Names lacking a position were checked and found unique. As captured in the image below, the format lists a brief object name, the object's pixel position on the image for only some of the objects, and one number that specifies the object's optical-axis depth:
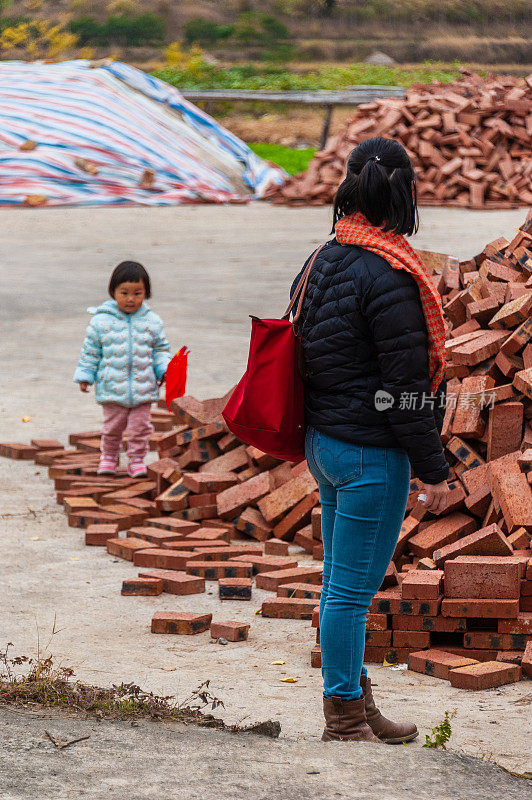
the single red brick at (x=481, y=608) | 9.20
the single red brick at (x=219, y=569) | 11.56
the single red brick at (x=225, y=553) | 12.06
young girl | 14.82
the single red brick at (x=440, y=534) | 10.87
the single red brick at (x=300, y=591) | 10.86
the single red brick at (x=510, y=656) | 9.16
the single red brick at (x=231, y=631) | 9.88
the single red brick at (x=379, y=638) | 9.45
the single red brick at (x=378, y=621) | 9.43
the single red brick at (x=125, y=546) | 12.31
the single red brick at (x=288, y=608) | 10.54
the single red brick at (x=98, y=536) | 12.87
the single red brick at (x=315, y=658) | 9.33
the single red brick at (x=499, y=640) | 9.28
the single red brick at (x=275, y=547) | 12.39
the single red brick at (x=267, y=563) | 11.68
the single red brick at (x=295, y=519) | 12.70
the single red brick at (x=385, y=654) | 9.45
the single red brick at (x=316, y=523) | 12.32
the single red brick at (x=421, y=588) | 9.31
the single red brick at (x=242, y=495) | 13.34
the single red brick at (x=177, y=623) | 10.05
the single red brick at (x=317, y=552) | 12.10
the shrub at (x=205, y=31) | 101.31
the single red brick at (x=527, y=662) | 8.95
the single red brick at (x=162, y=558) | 11.98
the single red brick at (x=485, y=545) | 9.73
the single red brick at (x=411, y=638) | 9.41
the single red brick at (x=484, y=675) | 8.74
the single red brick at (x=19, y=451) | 16.54
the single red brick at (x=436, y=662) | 9.05
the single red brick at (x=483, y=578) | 9.27
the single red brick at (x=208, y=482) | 13.60
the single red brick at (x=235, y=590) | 11.02
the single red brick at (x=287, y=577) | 11.17
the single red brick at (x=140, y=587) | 11.16
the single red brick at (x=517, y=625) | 9.25
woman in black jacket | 7.01
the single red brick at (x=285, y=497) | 12.83
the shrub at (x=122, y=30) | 99.00
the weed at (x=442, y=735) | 7.11
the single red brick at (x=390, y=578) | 10.21
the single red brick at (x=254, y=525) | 13.05
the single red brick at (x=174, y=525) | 13.02
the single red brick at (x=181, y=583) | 11.22
